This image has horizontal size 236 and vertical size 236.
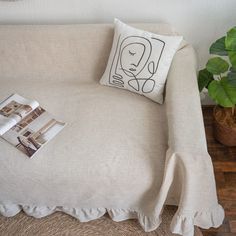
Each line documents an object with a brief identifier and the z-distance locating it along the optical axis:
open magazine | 1.34
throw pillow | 1.42
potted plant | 1.26
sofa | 1.16
